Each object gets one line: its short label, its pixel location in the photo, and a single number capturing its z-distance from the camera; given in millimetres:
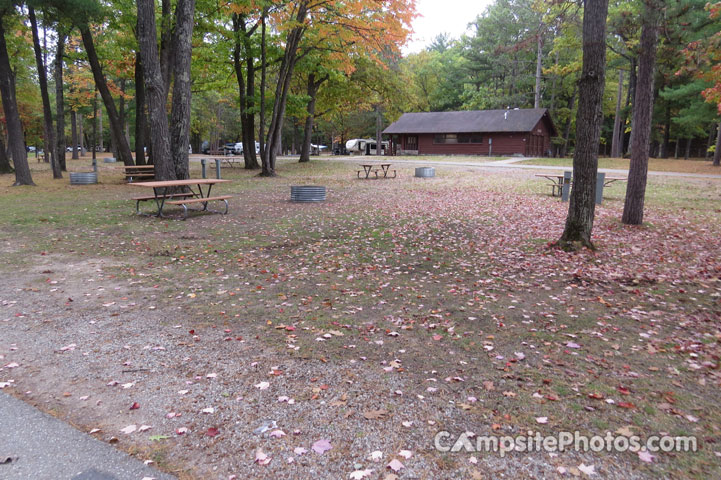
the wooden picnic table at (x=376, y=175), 22984
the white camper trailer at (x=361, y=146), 58156
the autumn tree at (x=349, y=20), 17938
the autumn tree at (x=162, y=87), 12383
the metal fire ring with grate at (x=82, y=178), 18220
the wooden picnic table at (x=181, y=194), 10445
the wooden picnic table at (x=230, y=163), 30488
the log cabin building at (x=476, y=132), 42438
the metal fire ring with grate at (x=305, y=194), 14141
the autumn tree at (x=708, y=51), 10451
